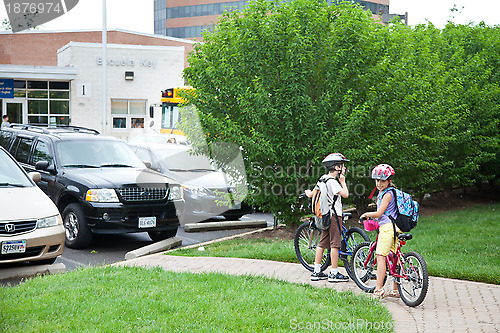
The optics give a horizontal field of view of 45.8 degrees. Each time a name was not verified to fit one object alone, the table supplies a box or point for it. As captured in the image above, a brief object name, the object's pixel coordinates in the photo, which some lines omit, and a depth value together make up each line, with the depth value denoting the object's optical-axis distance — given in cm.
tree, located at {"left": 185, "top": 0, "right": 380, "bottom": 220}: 1100
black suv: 1010
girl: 676
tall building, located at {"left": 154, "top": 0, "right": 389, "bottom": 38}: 9781
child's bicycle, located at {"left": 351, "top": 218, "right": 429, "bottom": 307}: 644
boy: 771
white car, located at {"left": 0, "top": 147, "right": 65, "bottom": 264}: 771
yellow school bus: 2512
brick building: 3812
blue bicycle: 845
